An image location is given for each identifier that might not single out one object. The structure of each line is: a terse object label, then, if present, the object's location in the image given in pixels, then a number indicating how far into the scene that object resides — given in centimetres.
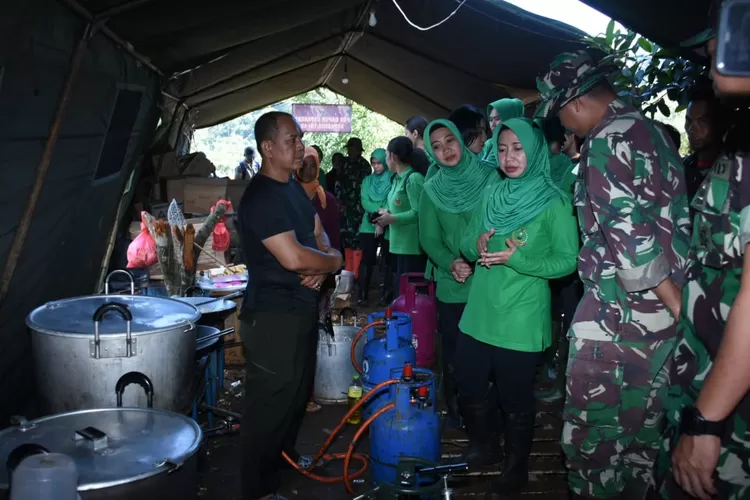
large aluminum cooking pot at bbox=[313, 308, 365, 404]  493
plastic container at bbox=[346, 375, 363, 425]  460
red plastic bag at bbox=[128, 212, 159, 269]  553
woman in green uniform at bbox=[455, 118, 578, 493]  333
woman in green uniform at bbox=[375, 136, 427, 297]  639
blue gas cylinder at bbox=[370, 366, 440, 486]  327
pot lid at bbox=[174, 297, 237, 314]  402
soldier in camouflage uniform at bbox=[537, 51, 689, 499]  238
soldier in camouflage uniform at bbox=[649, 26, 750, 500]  150
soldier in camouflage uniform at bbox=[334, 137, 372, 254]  1000
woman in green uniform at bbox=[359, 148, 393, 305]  817
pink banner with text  1521
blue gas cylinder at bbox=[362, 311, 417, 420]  401
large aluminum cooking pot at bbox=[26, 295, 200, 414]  281
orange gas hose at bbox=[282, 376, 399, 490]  330
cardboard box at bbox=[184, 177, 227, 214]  959
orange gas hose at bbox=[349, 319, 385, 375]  434
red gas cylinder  531
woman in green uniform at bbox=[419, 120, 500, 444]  426
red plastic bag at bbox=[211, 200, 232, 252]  695
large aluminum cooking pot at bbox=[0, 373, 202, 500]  196
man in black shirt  314
